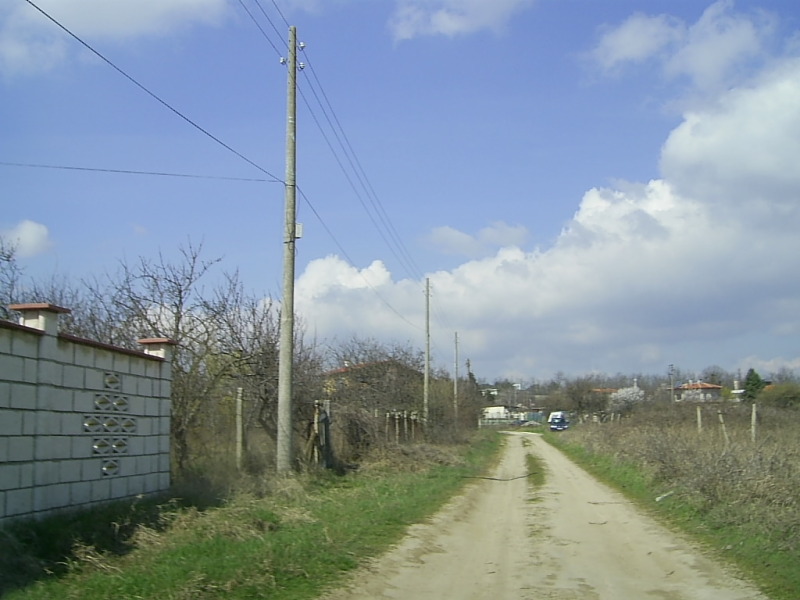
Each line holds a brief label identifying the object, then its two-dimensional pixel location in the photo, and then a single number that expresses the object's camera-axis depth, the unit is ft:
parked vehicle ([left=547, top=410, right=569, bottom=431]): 264.11
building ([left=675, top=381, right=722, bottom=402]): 207.25
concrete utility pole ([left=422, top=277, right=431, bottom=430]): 128.96
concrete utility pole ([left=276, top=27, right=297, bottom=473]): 55.52
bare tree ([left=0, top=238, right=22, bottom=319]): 53.36
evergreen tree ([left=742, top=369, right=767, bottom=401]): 167.55
